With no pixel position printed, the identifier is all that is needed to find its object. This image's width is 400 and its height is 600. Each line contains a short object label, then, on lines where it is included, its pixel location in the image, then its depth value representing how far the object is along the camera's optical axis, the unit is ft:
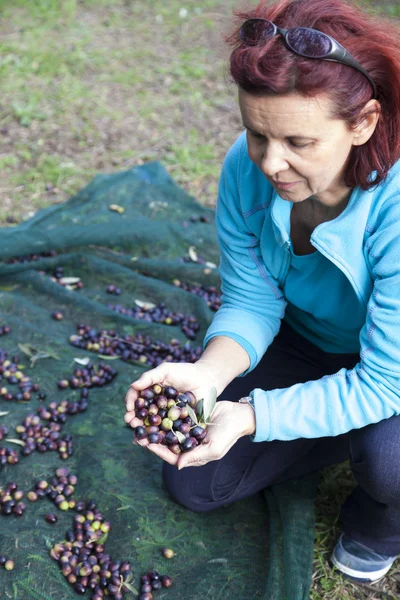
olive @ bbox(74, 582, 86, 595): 8.65
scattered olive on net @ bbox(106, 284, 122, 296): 13.96
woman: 6.45
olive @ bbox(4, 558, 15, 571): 8.77
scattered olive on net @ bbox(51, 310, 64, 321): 13.21
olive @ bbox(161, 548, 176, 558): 9.19
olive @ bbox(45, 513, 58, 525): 9.43
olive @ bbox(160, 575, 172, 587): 8.86
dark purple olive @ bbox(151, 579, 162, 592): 8.80
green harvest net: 9.05
